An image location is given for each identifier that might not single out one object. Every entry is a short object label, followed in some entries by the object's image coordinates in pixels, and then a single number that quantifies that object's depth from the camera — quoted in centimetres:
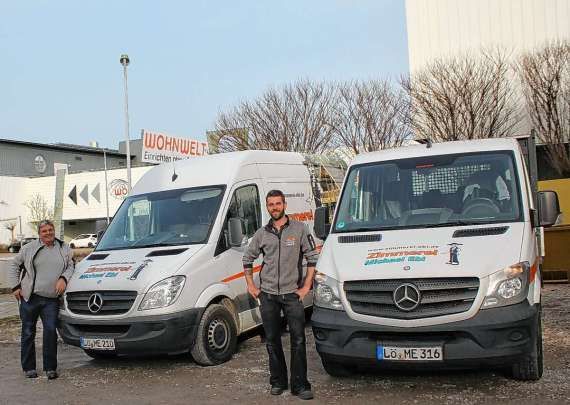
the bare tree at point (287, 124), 2709
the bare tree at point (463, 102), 2528
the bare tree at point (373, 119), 2611
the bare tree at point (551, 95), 2516
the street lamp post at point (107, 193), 5648
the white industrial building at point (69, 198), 5984
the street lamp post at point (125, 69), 2072
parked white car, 5531
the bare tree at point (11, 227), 5987
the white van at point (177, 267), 716
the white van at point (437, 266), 535
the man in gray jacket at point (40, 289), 740
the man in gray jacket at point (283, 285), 592
